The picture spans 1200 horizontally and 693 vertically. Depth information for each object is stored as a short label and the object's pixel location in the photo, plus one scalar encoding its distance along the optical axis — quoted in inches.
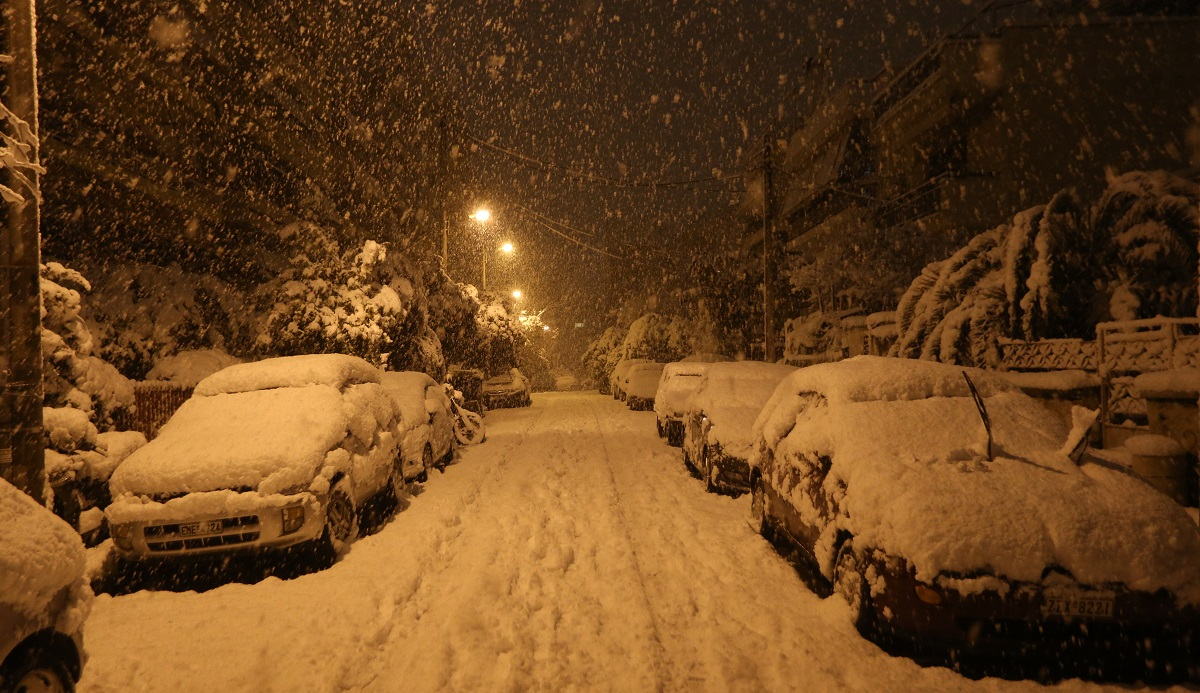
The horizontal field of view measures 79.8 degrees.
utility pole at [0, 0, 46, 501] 213.9
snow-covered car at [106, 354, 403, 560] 231.3
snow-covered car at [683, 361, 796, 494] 360.8
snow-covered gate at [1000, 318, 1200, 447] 338.3
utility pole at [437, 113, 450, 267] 1331.2
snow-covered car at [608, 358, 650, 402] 1237.7
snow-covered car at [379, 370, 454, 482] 394.3
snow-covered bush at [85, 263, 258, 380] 501.0
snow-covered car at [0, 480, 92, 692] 123.1
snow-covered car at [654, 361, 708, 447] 566.9
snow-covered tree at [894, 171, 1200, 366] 397.4
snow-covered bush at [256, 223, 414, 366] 557.9
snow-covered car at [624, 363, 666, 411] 974.4
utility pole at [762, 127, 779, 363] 700.0
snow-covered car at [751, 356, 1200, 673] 154.6
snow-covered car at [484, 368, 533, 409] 1096.8
